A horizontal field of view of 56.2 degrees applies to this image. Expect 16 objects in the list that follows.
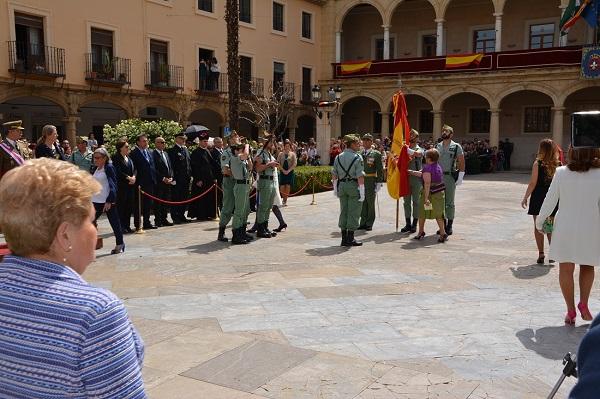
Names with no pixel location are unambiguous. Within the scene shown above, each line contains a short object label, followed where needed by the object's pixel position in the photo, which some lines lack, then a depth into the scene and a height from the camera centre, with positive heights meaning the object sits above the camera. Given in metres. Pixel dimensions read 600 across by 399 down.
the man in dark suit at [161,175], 11.04 -0.65
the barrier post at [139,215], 10.16 -1.32
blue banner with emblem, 23.75 +3.38
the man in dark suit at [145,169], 10.57 -0.52
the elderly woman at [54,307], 1.48 -0.44
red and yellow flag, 10.19 -0.25
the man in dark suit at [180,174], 11.62 -0.67
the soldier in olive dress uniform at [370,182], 10.39 -0.74
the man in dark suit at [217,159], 11.99 -0.36
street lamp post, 22.12 +0.61
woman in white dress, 4.81 -0.69
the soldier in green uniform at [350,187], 8.77 -0.70
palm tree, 18.38 +2.42
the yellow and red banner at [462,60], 26.97 +3.99
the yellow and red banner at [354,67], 29.84 +4.06
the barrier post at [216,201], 11.67 -1.25
